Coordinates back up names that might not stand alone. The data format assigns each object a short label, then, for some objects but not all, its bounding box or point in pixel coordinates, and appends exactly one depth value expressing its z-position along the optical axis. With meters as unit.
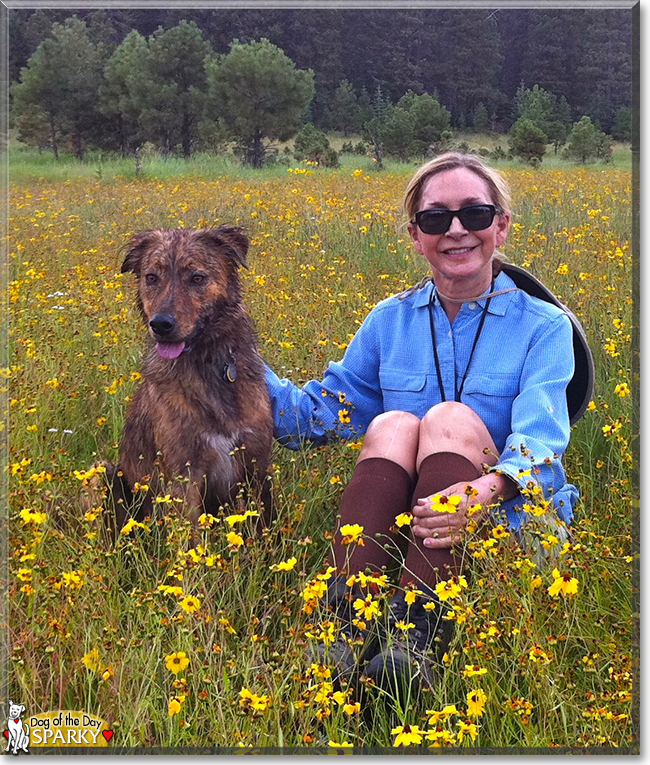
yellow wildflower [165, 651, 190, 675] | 1.73
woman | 2.41
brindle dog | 3.04
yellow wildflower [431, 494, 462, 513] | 1.99
